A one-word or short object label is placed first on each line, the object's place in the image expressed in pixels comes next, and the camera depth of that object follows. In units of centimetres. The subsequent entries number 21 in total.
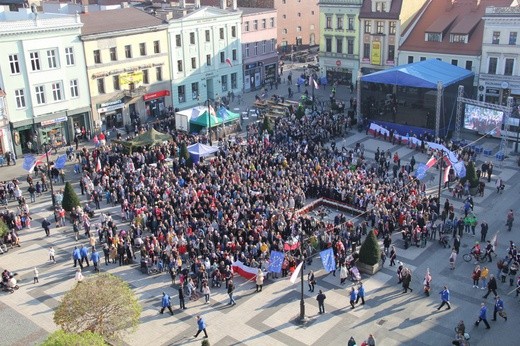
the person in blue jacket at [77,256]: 2931
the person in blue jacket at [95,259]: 2905
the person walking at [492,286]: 2578
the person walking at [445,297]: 2500
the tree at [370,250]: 2786
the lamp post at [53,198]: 3610
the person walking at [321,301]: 2495
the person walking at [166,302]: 2522
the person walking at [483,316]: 2366
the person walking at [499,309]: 2423
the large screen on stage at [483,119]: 4569
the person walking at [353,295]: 2539
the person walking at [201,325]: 2339
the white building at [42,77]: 4538
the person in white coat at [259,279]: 2688
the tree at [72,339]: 1642
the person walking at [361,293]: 2580
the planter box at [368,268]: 2832
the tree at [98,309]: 1958
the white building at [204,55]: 5838
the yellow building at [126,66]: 5156
